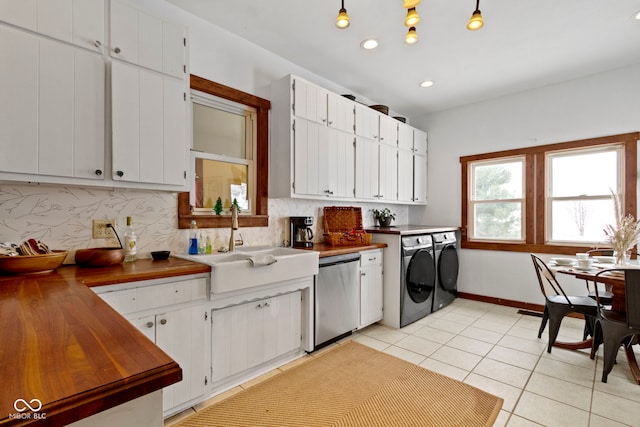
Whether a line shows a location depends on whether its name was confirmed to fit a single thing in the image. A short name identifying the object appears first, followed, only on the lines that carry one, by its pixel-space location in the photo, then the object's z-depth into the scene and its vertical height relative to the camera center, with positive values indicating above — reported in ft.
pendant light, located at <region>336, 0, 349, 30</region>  5.97 +3.83
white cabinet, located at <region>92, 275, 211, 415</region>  5.51 -2.06
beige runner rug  6.23 -4.16
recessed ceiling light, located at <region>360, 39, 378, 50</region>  9.39 +5.32
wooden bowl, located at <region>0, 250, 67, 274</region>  5.11 -0.84
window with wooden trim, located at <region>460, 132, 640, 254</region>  11.60 +0.91
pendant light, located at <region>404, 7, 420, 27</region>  5.59 +3.61
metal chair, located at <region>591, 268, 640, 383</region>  7.04 -2.63
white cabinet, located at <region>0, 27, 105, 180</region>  5.01 +1.86
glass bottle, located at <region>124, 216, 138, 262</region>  6.80 -0.68
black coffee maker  10.32 -0.52
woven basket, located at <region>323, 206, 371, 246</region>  10.93 -0.50
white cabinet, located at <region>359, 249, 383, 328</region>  10.64 -2.59
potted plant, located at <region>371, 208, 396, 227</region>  14.01 -0.06
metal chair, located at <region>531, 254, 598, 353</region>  8.76 -2.72
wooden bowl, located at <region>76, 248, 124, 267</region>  6.12 -0.87
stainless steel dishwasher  9.04 -2.58
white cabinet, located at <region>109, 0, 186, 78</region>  6.07 +3.68
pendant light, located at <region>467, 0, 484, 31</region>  5.86 +3.71
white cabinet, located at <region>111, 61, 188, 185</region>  6.09 +1.87
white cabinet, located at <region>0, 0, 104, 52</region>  5.06 +3.44
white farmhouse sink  6.48 -1.25
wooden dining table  7.58 -1.67
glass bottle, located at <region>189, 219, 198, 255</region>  7.96 -0.65
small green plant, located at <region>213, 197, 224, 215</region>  8.70 +0.21
